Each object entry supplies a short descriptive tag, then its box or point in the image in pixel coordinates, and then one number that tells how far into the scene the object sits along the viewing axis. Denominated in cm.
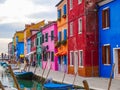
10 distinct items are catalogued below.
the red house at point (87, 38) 1979
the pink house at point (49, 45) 3007
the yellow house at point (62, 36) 2516
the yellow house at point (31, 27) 5024
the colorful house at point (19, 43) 6298
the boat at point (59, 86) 1489
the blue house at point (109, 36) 1762
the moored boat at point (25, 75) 2515
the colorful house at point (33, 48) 4152
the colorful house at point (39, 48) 3747
